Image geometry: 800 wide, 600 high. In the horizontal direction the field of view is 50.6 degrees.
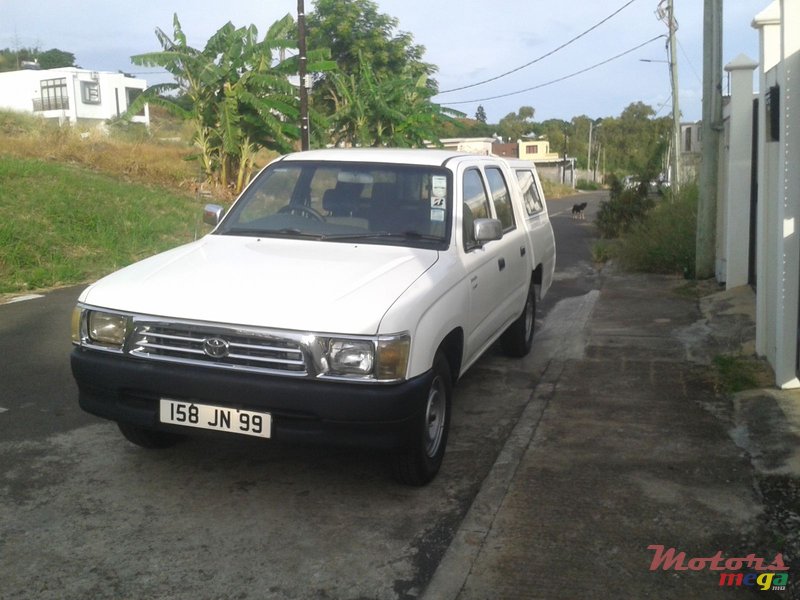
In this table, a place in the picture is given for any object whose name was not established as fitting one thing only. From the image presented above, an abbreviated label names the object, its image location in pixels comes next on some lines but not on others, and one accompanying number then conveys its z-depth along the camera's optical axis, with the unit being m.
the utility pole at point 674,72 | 28.14
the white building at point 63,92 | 66.06
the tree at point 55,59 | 100.88
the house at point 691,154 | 16.33
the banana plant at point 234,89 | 21.25
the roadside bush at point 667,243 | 12.57
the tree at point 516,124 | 113.00
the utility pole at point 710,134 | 11.16
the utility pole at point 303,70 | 19.14
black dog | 30.44
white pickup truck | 4.04
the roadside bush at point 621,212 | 18.94
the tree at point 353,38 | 38.69
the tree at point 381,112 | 23.80
